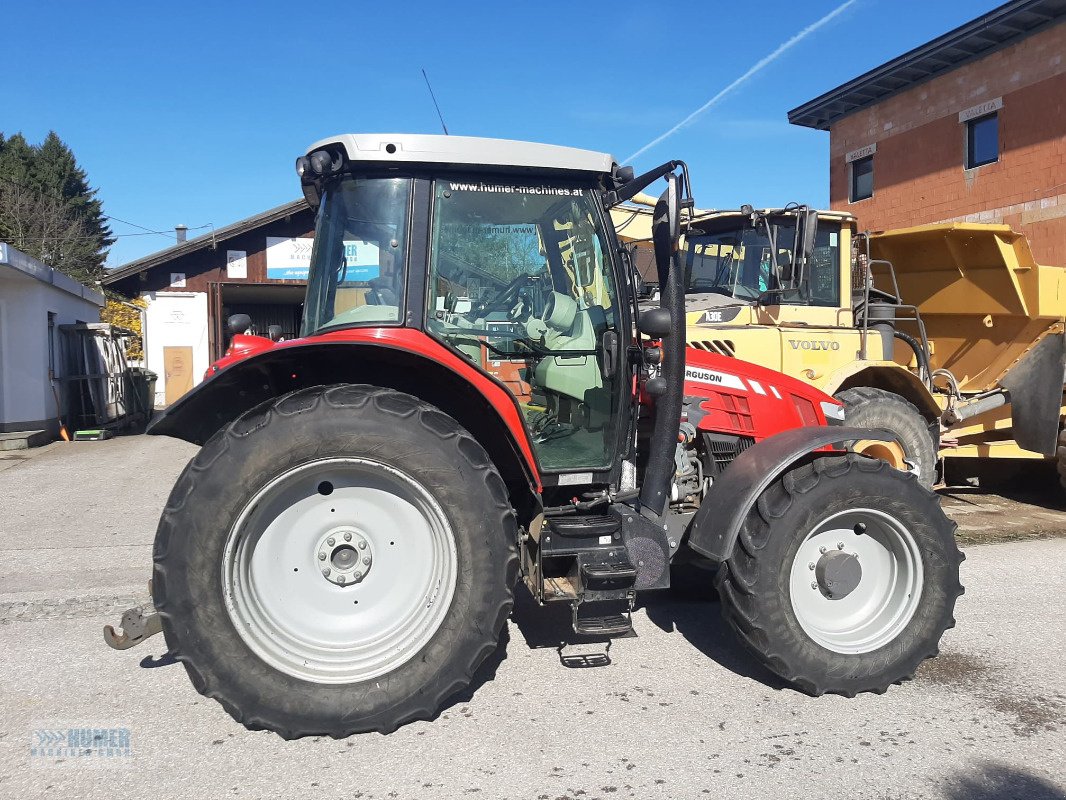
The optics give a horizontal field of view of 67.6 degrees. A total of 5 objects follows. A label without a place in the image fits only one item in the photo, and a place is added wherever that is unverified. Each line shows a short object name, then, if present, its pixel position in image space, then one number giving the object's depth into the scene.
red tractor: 2.97
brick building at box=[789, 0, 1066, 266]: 13.98
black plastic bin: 17.70
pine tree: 32.88
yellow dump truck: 6.95
